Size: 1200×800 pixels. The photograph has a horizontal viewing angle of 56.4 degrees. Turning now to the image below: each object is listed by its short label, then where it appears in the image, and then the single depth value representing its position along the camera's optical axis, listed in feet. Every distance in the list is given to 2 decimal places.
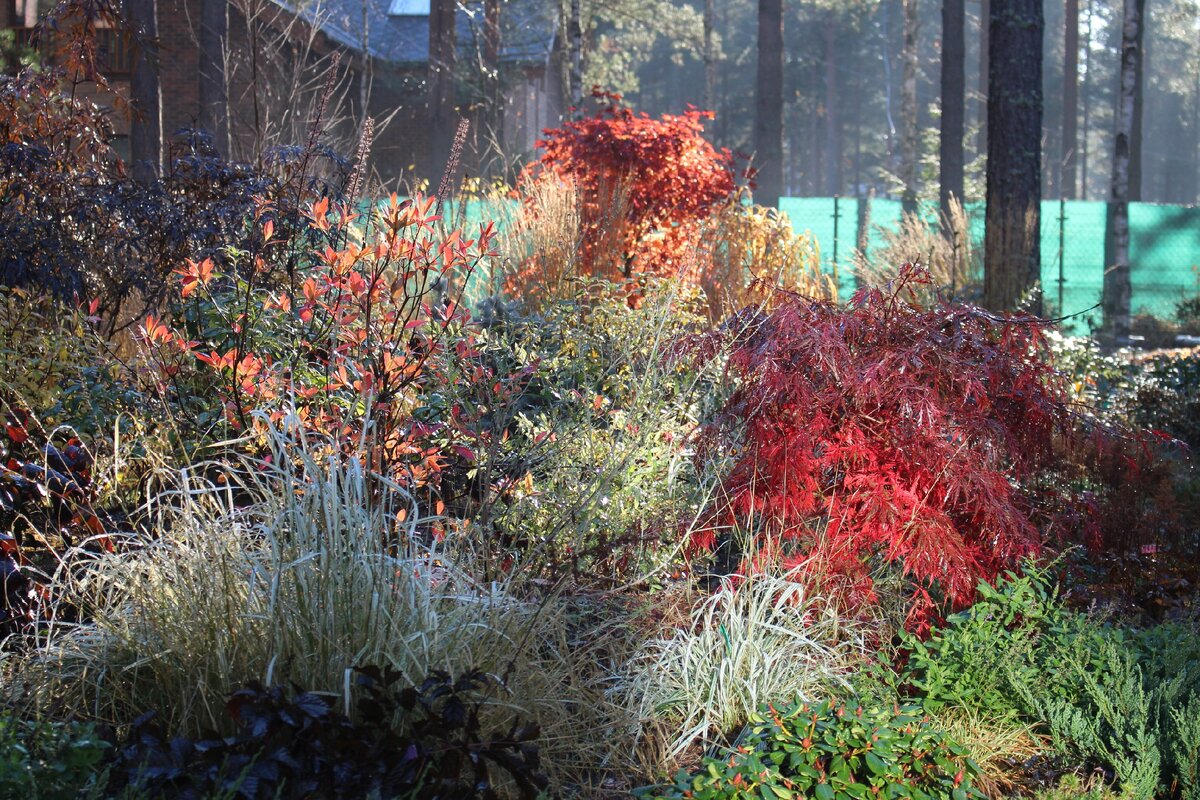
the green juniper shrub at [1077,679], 10.44
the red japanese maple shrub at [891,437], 12.02
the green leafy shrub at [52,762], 7.84
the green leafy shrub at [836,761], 9.42
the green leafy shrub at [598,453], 12.94
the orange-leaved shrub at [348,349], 12.55
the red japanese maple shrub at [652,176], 27.76
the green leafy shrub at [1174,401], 23.18
